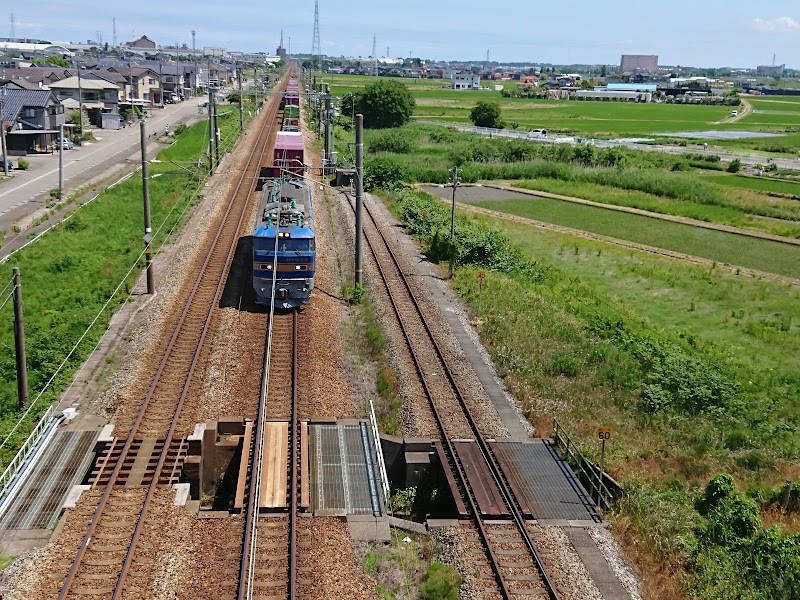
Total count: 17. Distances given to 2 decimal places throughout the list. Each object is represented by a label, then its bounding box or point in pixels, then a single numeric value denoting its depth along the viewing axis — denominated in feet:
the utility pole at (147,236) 91.76
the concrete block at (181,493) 52.06
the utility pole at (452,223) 113.12
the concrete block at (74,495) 50.70
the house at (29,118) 207.21
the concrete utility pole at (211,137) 180.13
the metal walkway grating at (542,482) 54.39
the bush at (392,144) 261.63
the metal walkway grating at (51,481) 49.88
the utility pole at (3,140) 174.50
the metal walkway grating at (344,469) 53.78
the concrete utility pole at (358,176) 94.53
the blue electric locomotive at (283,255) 83.87
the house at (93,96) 285.02
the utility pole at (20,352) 63.52
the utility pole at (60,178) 159.18
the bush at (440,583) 44.06
